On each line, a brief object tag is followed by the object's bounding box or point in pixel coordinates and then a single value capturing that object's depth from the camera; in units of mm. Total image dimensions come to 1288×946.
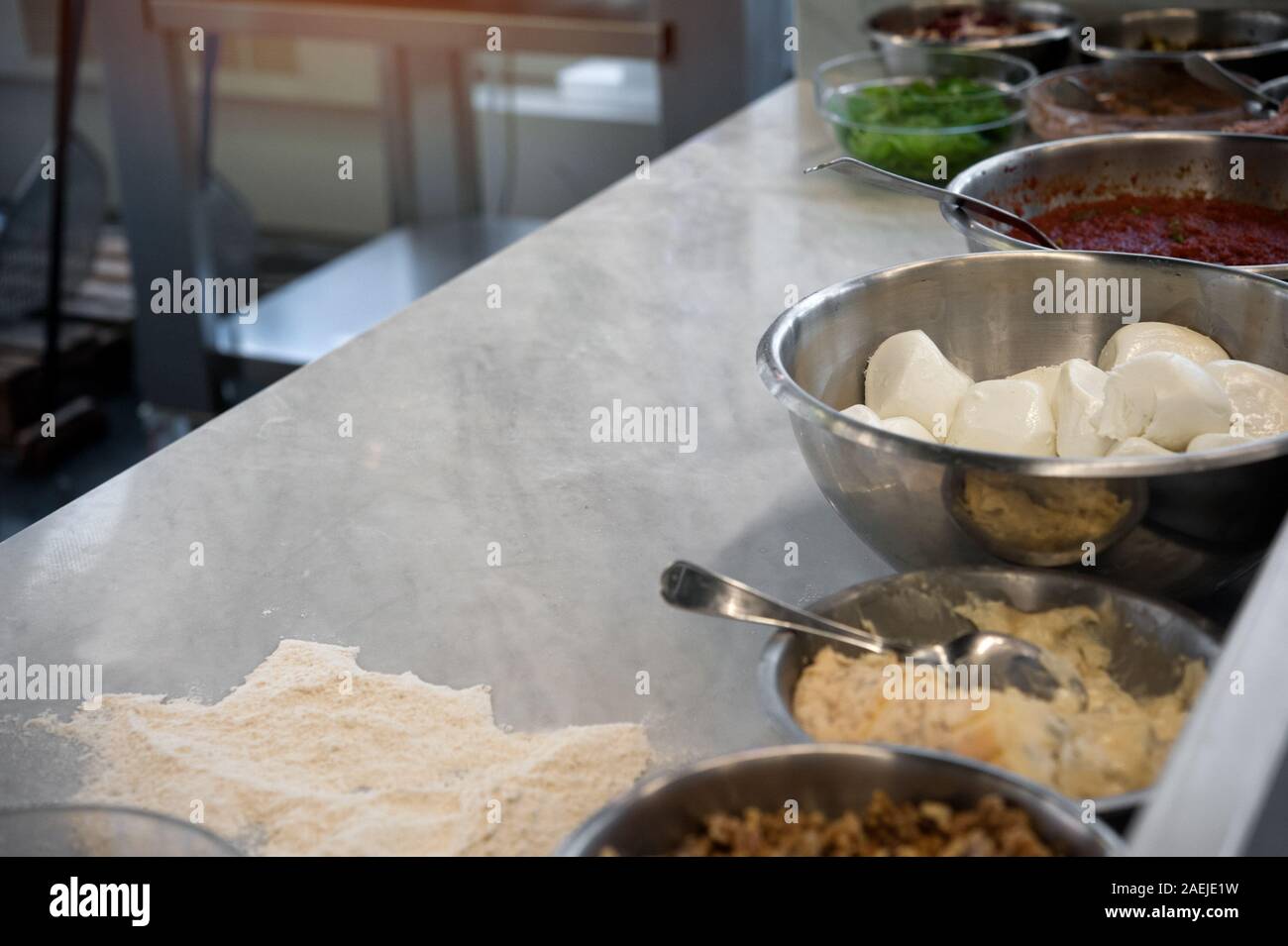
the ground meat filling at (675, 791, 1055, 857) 656
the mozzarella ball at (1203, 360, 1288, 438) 970
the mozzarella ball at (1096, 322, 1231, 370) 1061
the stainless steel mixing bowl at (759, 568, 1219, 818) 805
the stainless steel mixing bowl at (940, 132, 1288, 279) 1504
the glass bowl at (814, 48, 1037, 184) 1922
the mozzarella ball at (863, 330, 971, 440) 1041
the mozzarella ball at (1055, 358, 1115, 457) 956
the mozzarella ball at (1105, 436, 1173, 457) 915
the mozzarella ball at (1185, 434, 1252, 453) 899
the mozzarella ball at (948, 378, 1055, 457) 982
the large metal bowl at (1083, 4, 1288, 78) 2119
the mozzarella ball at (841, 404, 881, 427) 969
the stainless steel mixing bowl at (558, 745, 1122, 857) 667
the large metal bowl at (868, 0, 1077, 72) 2168
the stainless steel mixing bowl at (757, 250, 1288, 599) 838
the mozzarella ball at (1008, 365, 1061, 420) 1090
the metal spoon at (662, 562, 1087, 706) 820
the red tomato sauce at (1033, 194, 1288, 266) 1392
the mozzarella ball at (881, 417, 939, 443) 997
